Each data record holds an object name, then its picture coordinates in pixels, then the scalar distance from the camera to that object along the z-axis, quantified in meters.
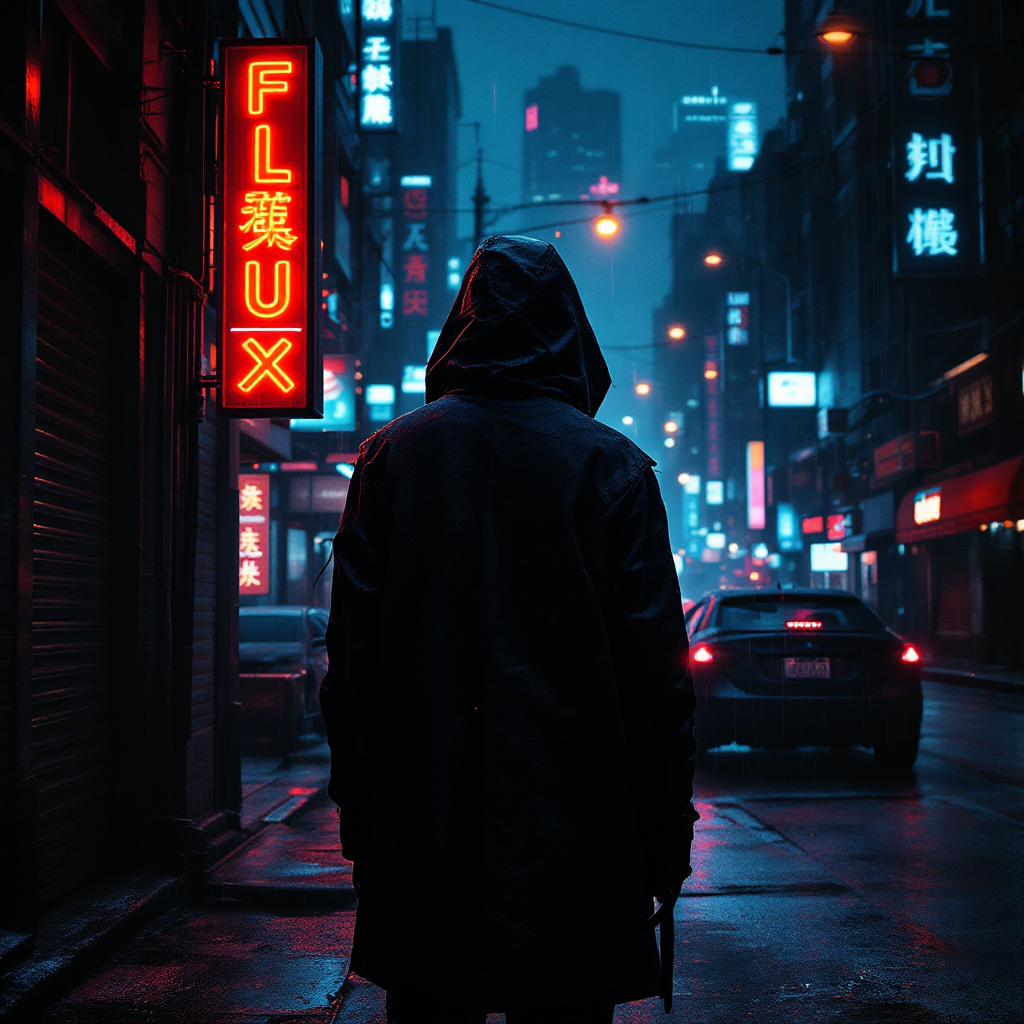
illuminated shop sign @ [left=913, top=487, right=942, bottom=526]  27.22
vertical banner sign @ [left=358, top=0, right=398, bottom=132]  27.80
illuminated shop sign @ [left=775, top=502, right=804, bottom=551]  48.81
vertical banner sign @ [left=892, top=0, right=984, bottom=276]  23.73
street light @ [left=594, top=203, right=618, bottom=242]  22.67
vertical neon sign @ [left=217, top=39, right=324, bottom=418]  7.07
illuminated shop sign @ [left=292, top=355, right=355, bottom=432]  21.97
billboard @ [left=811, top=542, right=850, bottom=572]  41.94
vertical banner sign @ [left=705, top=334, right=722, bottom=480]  82.88
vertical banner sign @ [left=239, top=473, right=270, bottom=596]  17.48
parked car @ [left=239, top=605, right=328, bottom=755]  11.90
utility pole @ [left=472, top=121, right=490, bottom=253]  27.31
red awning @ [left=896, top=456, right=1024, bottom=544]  22.12
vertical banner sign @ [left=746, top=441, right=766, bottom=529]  53.62
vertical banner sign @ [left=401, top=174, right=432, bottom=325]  43.22
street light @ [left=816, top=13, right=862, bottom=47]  18.73
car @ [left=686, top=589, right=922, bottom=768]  9.29
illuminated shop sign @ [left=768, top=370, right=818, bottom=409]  44.16
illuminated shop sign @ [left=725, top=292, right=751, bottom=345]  65.50
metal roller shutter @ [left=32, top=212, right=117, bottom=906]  5.13
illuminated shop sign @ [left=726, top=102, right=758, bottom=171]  97.13
